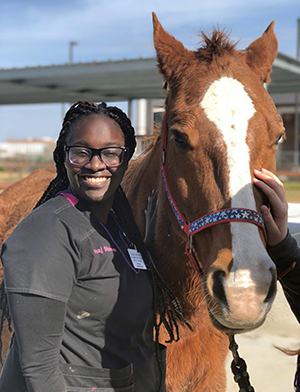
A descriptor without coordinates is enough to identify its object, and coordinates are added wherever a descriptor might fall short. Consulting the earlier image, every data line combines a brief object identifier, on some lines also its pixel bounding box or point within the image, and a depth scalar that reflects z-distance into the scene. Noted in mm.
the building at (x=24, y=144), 104375
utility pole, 36850
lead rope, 1700
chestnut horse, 1349
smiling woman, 1255
